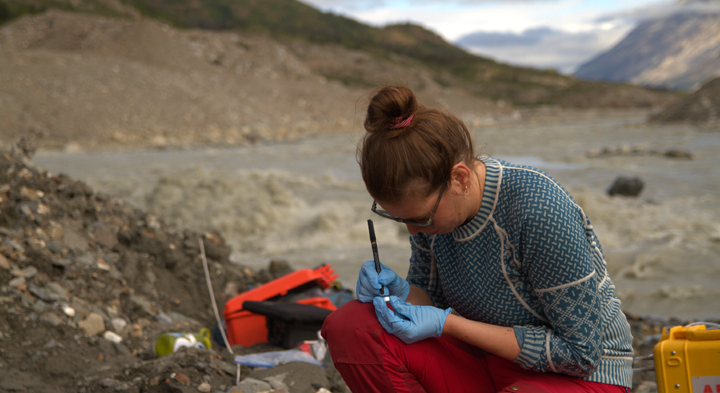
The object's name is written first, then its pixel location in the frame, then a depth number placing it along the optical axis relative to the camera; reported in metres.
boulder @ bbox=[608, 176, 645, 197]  8.28
